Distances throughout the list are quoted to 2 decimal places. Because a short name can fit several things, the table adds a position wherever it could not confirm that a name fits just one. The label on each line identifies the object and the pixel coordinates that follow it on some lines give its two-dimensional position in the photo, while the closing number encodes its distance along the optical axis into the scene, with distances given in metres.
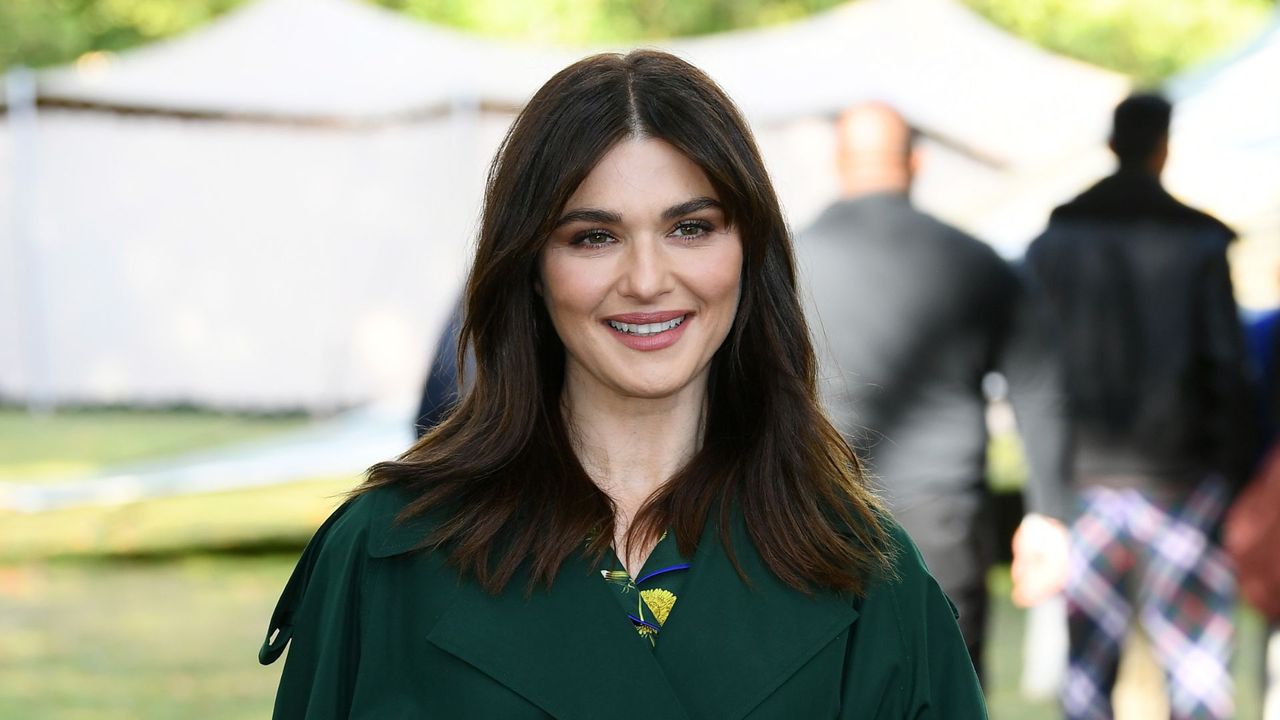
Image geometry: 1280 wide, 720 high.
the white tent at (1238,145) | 12.50
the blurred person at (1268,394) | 8.54
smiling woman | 3.56
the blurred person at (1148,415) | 9.16
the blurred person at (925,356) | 8.30
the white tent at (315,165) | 22.31
